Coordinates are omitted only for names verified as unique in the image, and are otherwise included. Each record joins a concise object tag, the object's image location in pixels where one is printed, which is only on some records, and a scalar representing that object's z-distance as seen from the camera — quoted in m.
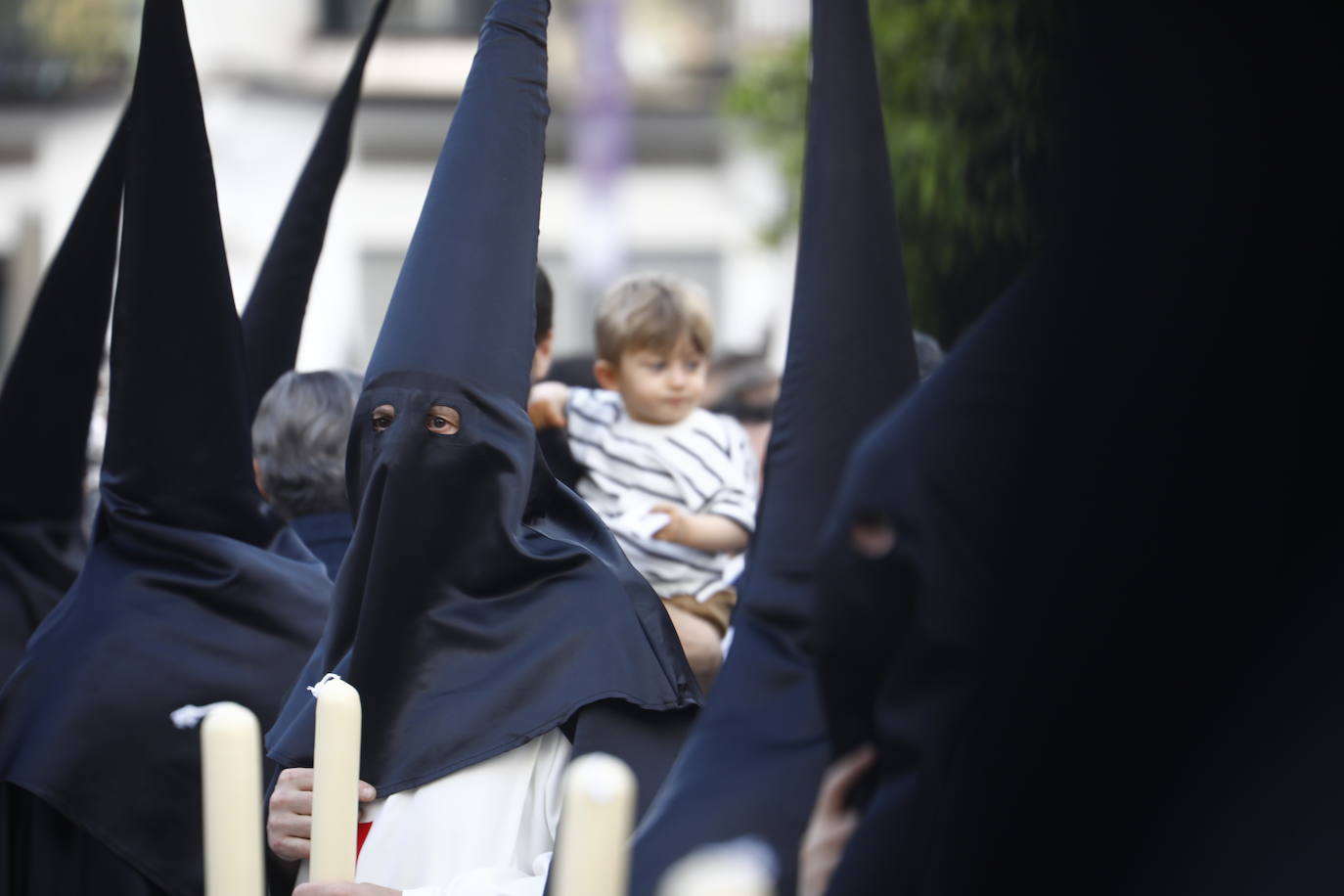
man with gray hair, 6.51
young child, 7.90
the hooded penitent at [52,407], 6.72
